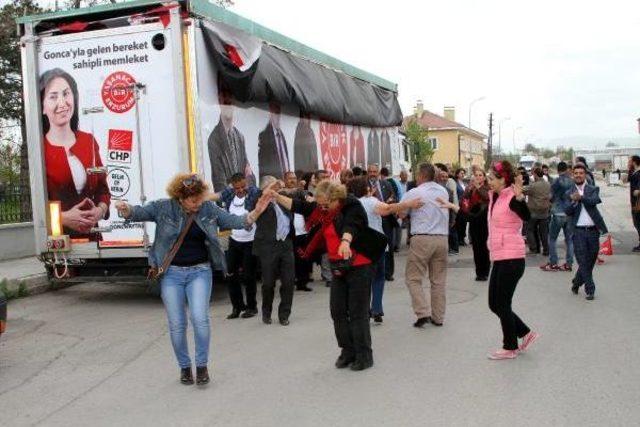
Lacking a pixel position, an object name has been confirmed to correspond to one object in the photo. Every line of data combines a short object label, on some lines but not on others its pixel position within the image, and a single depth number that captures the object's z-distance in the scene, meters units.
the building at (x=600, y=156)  105.35
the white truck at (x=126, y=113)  8.32
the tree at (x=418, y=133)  55.59
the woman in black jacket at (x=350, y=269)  5.92
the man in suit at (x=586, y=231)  8.84
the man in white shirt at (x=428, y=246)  7.38
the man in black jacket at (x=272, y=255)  7.96
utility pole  63.35
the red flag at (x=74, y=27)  8.79
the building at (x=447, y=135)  83.06
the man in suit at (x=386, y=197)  9.89
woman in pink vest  6.09
